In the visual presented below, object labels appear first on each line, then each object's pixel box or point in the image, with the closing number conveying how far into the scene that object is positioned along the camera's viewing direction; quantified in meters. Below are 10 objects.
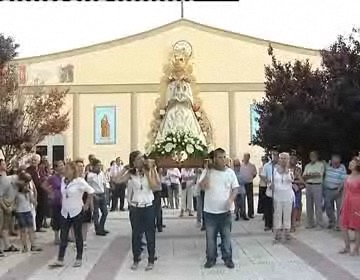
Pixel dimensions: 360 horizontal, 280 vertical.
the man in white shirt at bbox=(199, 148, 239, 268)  10.17
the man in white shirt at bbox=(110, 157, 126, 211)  21.77
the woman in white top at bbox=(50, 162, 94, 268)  10.38
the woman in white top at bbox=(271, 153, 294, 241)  12.68
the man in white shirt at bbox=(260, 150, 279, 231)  13.80
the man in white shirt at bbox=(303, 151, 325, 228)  14.88
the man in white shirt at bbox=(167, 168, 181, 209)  22.39
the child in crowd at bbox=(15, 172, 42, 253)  11.93
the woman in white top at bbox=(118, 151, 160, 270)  10.19
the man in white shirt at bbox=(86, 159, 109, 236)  14.44
